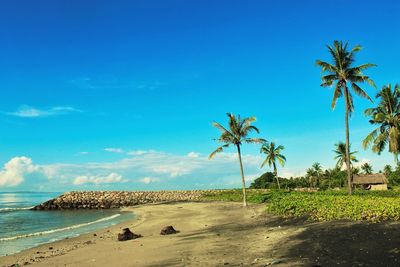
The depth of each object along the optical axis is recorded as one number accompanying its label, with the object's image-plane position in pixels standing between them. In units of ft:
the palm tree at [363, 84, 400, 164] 125.90
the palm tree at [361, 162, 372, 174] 347.11
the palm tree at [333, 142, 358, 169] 230.68
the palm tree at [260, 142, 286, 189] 229.54
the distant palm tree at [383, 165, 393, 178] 331.63
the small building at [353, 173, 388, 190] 232.94
